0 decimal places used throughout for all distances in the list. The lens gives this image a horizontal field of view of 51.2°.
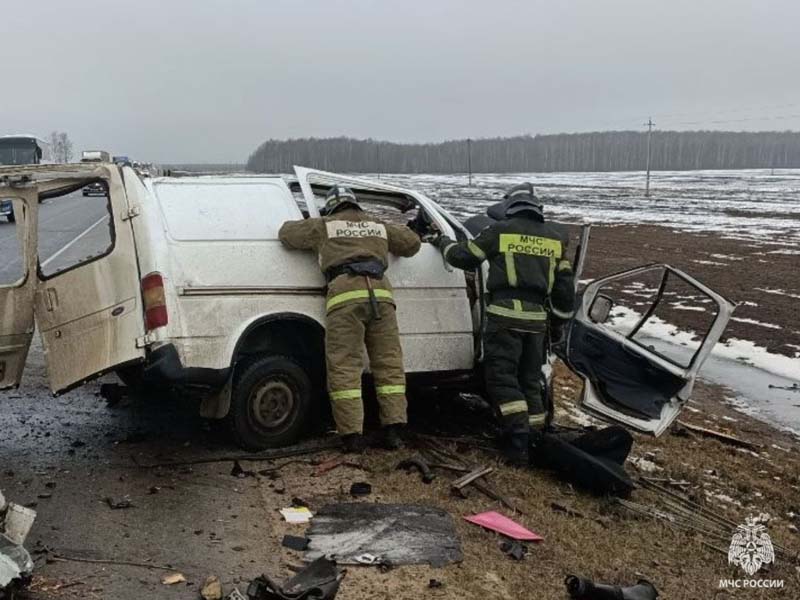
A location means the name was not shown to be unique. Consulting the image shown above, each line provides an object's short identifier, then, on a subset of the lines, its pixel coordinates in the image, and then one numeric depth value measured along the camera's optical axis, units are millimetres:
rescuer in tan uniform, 5426
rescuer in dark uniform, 5812
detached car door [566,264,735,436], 5980
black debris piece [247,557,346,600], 3406
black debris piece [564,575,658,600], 3766
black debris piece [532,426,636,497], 5312
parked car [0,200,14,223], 5469
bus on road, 29875
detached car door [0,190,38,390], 5211
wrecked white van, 5141
